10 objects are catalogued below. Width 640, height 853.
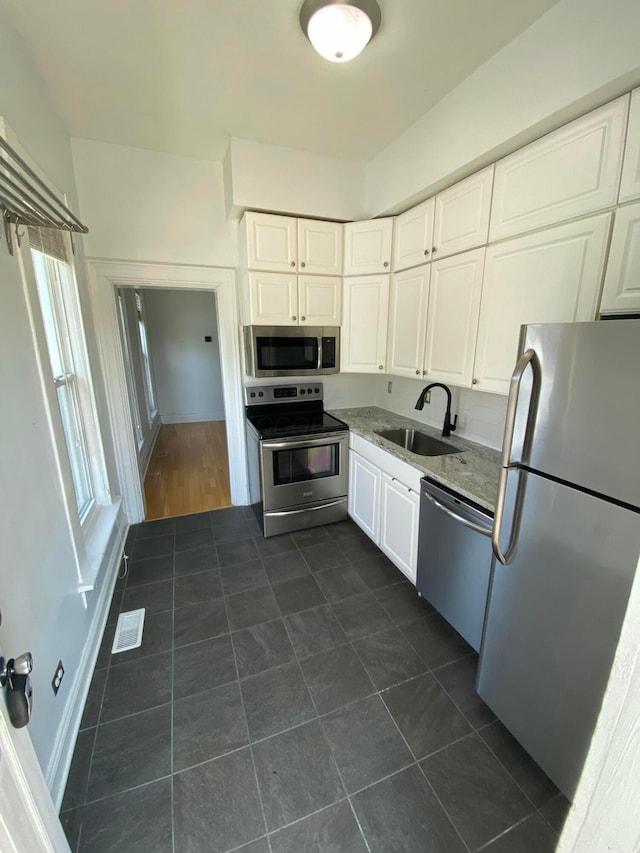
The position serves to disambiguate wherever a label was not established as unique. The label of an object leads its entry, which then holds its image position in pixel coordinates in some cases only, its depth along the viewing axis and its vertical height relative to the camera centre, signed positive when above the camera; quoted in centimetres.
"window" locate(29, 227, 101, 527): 190 -8
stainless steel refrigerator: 100 -61
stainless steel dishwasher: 165 -109
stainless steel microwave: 273 -9
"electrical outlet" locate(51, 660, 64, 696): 134 -128
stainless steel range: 270 -98
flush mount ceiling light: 135 +119
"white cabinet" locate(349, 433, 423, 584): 217 -110
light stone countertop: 172 -71
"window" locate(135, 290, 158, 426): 530 -43
